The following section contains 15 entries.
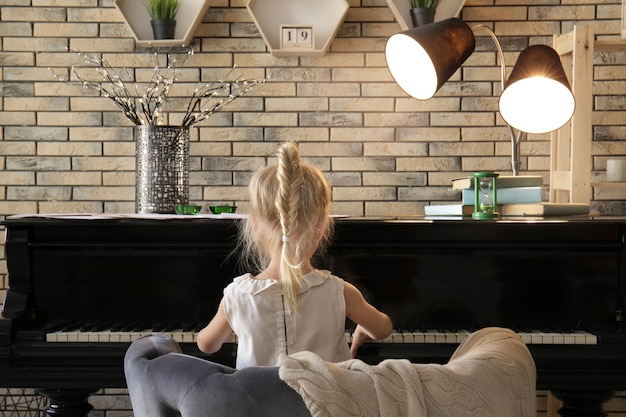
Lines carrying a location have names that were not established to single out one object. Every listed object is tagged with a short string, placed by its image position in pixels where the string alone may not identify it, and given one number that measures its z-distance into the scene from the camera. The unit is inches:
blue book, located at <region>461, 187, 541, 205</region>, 105.0
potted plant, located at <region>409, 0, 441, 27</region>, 127.8
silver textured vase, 109.3
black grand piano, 92.4
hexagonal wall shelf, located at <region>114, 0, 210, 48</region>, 130.9
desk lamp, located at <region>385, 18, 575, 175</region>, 101.7
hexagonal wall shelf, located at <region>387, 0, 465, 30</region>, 130.1
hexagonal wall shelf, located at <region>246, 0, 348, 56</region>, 130.7
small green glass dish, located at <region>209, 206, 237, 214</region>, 105.0
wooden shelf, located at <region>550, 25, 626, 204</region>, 119.6
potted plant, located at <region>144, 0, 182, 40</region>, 129.6
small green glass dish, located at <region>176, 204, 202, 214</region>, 103.3
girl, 72.7
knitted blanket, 49.8
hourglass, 97.6
